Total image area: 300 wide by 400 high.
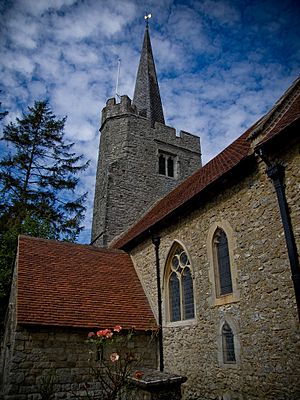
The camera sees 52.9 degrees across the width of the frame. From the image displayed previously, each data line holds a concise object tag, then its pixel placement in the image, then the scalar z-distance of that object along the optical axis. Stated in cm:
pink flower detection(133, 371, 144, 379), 484
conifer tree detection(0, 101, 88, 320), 1335
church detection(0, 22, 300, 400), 538
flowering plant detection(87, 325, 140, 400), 758
